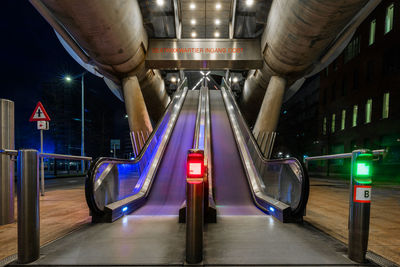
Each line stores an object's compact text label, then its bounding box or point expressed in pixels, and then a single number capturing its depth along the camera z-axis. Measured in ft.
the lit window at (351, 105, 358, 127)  63.62
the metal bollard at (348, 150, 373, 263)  7.84
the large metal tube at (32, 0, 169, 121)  25.45
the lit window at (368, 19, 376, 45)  57.98
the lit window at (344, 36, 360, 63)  64.69
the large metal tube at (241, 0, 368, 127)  25.11
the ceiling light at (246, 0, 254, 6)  40.75
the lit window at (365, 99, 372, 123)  57.68
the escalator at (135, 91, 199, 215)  16.17
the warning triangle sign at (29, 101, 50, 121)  22.41
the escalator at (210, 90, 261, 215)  16.14
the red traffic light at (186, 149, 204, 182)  7.50
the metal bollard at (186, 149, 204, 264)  7.47
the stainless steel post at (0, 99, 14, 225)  12.66
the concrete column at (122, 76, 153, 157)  40.65
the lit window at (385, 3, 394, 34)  51.44
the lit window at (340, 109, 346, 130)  69.59
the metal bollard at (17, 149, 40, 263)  7.72
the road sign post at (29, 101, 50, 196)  22.35
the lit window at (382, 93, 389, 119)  51.41
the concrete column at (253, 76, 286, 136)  39.42
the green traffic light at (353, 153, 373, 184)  7.82
